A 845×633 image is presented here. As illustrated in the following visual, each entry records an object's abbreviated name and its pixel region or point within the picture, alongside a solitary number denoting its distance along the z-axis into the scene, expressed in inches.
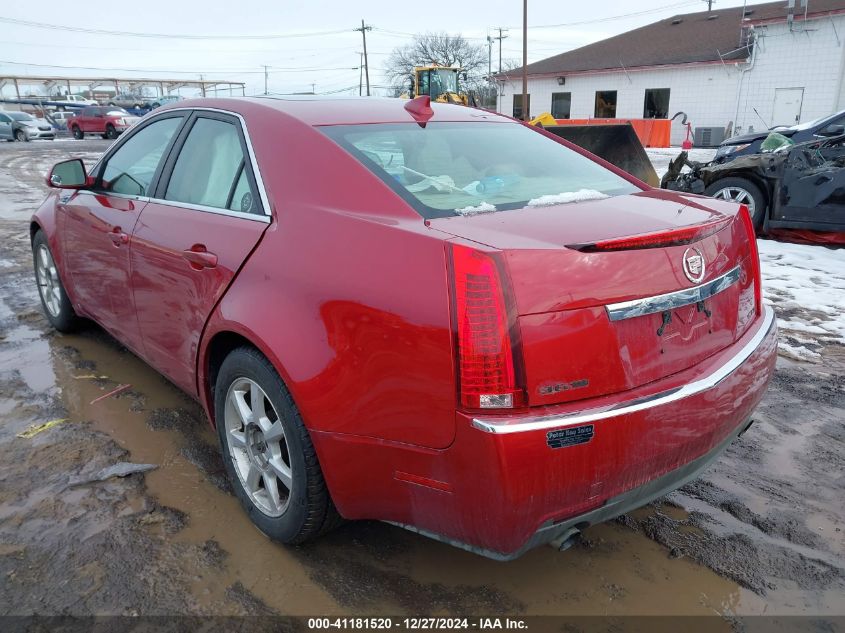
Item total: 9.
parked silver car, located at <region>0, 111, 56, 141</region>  1266.0
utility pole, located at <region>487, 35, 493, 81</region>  2765.7
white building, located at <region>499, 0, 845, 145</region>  975.6
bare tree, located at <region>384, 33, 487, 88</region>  2726.4
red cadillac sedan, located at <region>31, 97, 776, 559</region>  69.4
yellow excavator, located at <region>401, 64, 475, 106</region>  1088.9
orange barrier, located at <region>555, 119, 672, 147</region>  1020.5
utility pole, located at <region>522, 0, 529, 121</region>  1227.9
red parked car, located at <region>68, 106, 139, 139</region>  1314.0
